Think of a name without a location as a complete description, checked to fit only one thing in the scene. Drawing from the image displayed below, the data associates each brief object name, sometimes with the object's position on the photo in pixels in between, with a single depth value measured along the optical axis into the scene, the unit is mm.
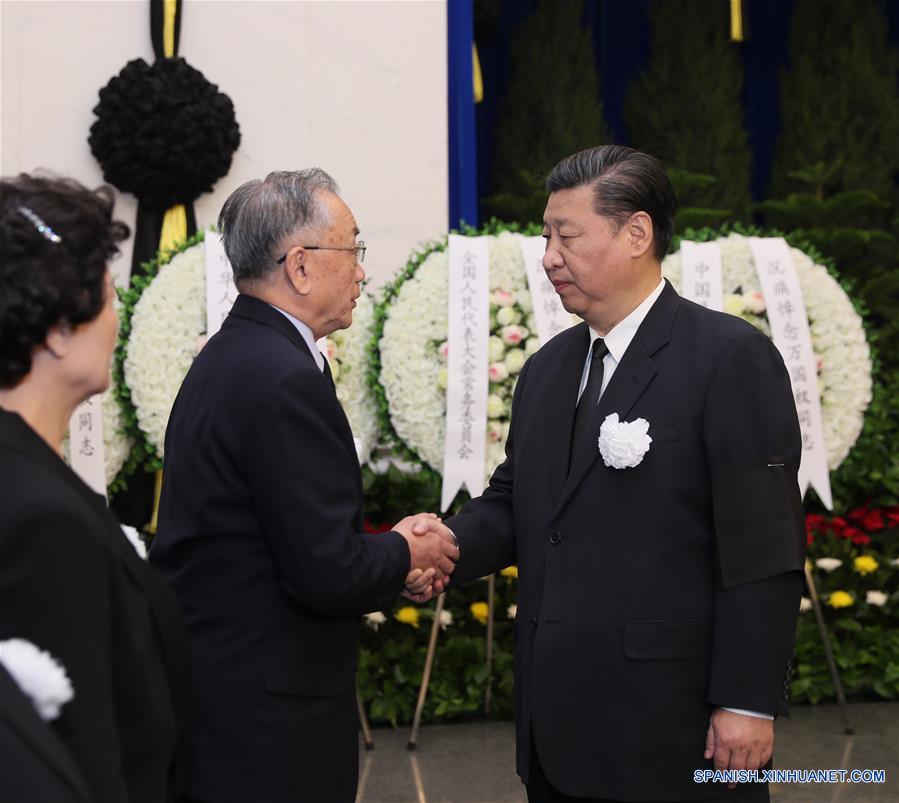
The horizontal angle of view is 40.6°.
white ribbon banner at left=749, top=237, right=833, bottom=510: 4004
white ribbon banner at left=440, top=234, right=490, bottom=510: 3891
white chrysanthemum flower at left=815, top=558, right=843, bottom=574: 4590
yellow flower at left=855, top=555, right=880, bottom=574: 4633
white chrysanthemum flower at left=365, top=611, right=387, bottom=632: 4316
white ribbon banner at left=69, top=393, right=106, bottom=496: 3852
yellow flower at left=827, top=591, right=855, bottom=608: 4605
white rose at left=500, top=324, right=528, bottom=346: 3930
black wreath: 4621
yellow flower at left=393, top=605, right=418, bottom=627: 4395
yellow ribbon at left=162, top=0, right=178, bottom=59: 4727
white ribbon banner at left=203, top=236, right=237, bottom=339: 3834
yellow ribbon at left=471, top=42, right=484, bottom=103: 6115
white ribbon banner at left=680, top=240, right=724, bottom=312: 4016
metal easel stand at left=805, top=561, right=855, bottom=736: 4215
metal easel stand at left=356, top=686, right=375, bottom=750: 4066
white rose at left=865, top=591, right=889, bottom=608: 4629
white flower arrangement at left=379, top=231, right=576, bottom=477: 3916
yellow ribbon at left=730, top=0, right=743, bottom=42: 6387
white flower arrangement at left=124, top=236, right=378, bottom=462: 3834
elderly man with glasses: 2008
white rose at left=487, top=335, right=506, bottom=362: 3938
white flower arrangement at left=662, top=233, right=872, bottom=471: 4082
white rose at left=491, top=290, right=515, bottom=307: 3963
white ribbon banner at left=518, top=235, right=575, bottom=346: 3912
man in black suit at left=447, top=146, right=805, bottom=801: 2100
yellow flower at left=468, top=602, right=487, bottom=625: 4504
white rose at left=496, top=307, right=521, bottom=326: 3949
